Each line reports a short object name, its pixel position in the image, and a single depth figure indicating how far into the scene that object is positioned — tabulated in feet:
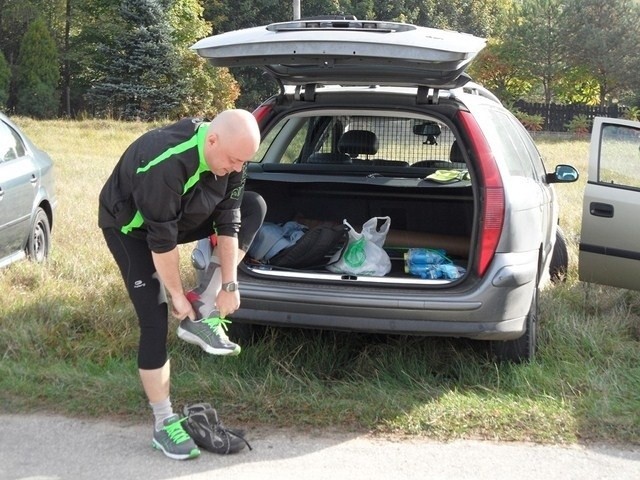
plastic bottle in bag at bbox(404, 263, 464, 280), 17.15
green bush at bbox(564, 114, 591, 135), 129.39
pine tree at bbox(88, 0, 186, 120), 113.19
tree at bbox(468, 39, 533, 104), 147.02
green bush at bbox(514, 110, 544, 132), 132.57
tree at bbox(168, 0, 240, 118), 120.16
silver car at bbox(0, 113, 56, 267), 23.34
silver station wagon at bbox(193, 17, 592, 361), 15.02
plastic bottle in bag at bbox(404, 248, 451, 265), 17.99
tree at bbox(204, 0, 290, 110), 156.76
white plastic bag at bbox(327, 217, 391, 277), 17.67
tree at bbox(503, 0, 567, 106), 141.90
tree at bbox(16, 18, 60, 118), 123.95
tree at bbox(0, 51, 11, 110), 119.24
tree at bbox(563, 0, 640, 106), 135.85
